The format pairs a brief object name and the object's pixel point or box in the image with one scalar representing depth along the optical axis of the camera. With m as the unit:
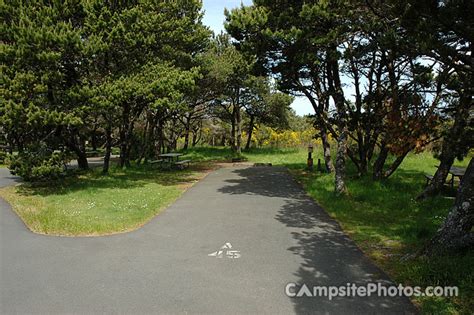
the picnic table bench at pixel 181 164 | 18.76
